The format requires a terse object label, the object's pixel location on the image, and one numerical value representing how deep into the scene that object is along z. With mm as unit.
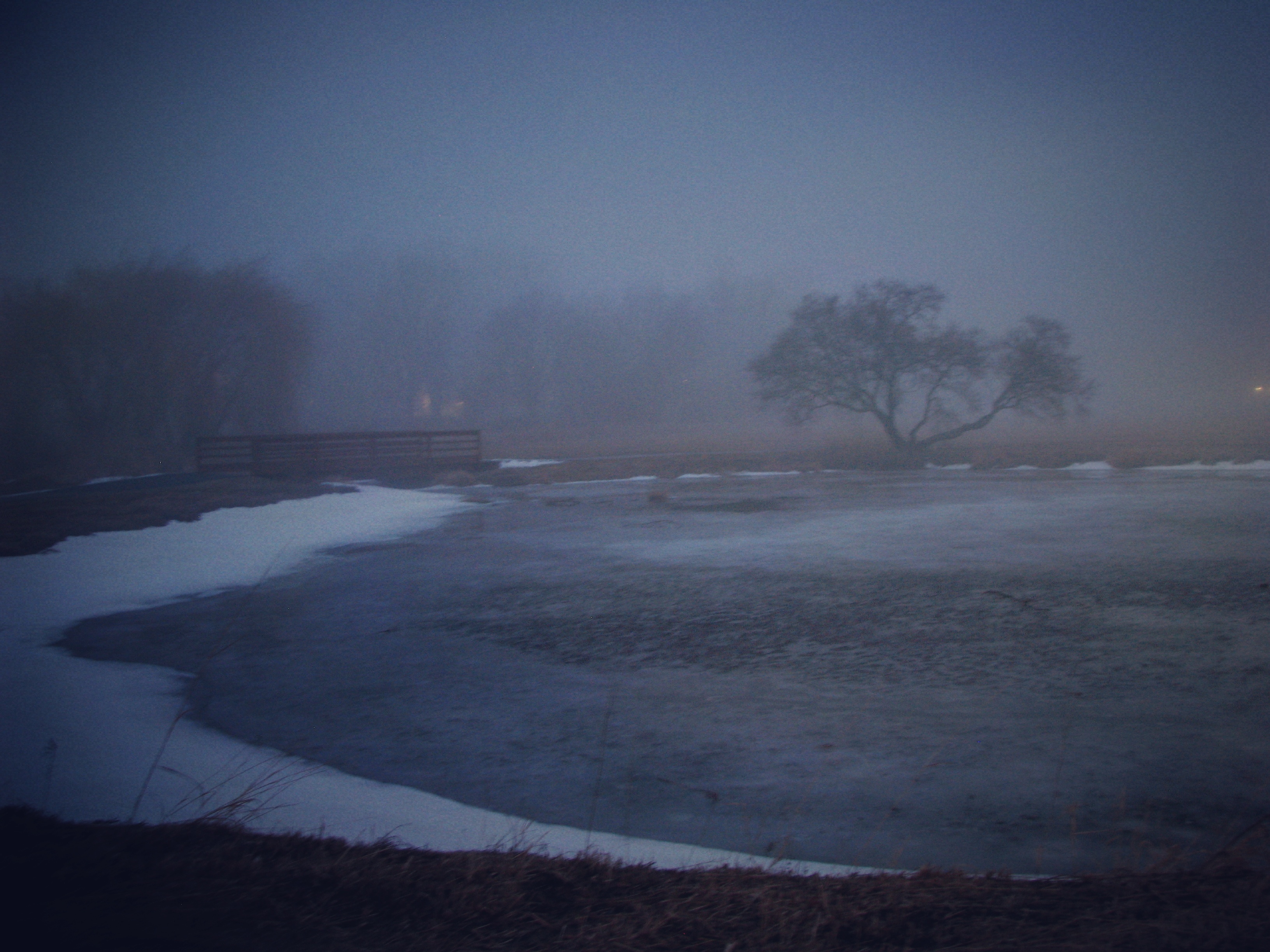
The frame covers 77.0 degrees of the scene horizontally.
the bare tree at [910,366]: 32312
